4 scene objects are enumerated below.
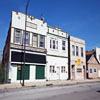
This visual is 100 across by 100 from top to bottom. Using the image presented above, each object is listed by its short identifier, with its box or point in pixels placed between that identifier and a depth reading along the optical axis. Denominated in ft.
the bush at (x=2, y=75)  53.16
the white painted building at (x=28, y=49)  54.80
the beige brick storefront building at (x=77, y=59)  78.07
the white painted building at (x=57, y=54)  68.64
